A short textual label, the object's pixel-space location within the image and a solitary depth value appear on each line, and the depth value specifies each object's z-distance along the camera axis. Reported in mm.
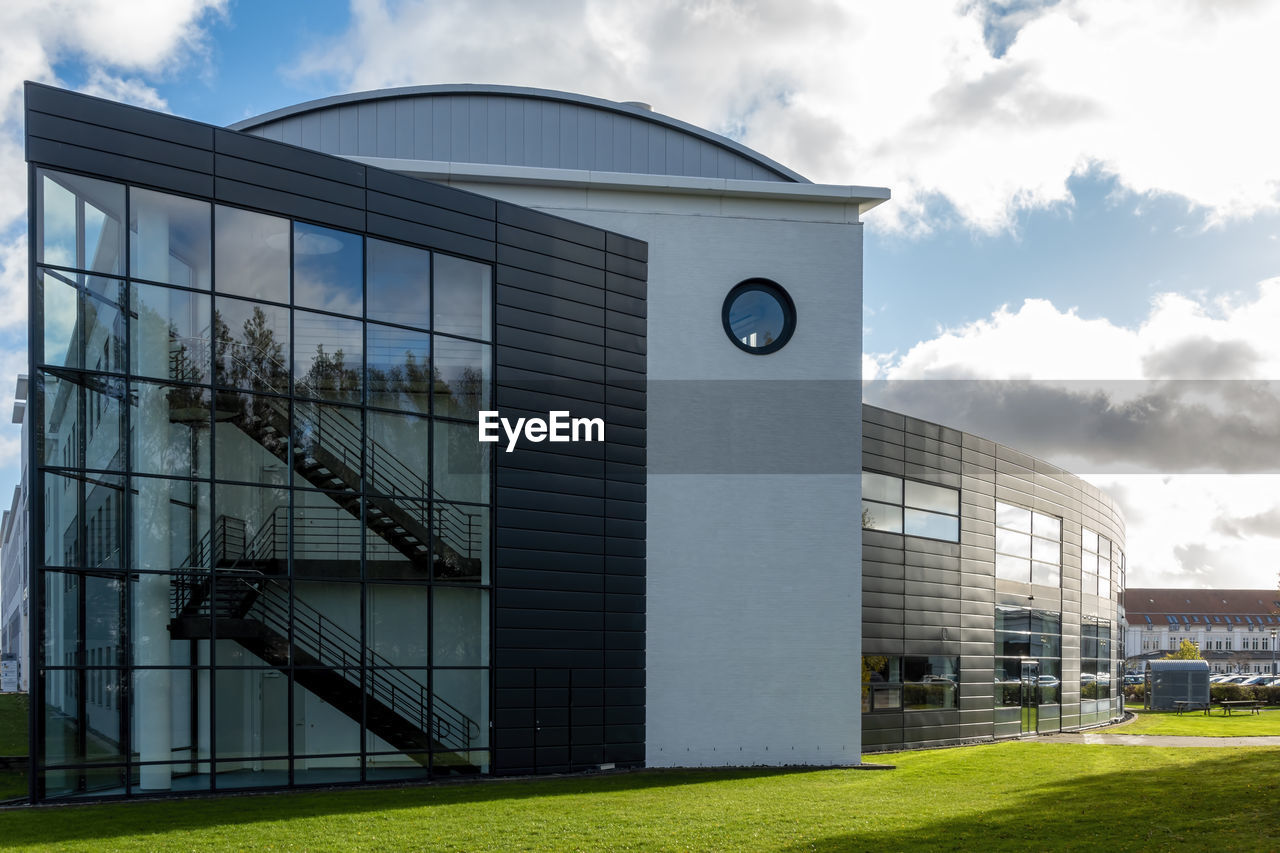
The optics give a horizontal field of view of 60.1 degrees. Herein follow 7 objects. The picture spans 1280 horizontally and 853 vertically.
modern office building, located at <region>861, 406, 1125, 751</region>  26656
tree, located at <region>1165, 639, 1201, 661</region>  101269
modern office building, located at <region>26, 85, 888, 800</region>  16625
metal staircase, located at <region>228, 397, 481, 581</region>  18094
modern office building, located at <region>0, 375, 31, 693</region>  50062
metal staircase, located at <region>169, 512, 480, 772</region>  17234
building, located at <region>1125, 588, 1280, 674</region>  150250
